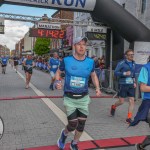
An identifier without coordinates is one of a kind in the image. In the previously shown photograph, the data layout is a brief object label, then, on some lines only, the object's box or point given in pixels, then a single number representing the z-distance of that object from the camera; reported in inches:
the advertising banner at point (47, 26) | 548.4
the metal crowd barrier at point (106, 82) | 497.7
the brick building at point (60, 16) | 1920.8
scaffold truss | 532.1
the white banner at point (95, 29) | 537.1
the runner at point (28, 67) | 550.0
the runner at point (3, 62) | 983.3
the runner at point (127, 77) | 279.0
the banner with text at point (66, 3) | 435.8
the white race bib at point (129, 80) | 282.6
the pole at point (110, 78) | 510.9
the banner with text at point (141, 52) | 484.4
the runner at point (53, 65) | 540.7
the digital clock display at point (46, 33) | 564.1
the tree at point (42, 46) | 2442.2
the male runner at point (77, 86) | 179.2
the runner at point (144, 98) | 162.4
